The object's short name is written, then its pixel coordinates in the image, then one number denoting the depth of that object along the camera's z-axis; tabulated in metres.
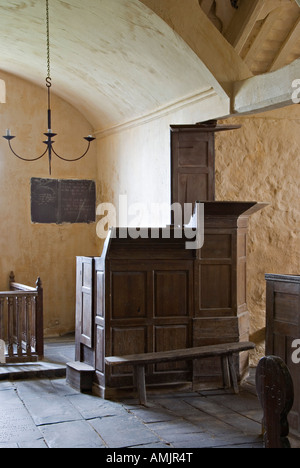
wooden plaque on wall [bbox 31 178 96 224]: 9.35
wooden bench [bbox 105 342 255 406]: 5.48
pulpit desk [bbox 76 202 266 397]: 5.84
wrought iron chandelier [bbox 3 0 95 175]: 6.26
